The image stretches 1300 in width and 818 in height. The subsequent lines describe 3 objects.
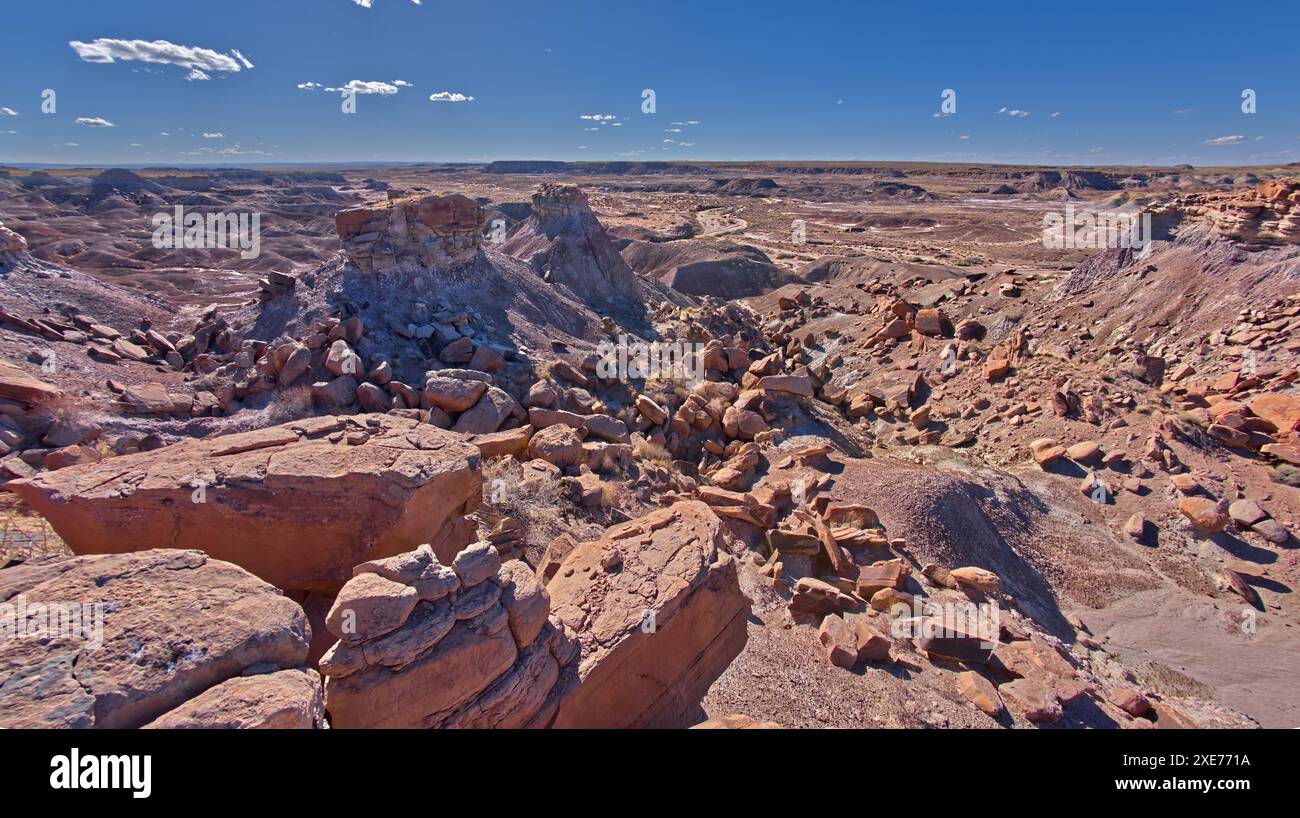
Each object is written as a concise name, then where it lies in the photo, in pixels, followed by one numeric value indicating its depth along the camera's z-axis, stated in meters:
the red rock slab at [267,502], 4.36
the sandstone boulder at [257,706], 2.30
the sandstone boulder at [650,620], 4.04
